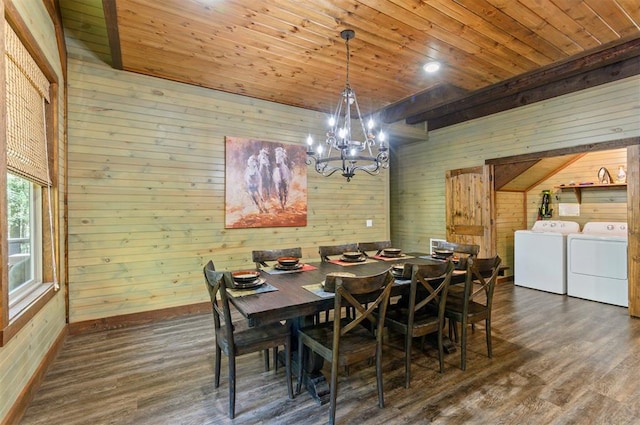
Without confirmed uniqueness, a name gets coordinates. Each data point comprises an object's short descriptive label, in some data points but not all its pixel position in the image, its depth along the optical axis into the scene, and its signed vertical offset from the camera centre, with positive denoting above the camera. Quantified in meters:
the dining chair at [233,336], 2.03 -0.86
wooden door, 5.45 +0.06
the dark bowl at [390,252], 3.57 -0.46
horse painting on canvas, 4.38 +0.43
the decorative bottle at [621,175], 4.88 +0.52
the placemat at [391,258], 3.43 -0.51
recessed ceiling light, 3.62 +1.70
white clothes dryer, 4.26 -0.80
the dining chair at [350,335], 1.92 -0.86
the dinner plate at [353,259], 3.27 -0.50
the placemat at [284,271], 2.87 -0.53
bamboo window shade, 2.00 +0.76
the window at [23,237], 2.34 -0.17
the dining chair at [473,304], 2.56 -0.85
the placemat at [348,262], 3.17 -0.52
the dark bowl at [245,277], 2.33 -0.48
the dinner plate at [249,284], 2.26 -0.52
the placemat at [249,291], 2.14 -0.55
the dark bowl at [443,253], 3.35 -0.45
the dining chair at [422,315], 2.32 -0.85
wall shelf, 4.93 +0.37
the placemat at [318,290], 2.12 -0.55
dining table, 1.91 -0.56
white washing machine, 4.91 -0.75
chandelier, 2.73 +0.59
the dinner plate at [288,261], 2.97 -0.46
